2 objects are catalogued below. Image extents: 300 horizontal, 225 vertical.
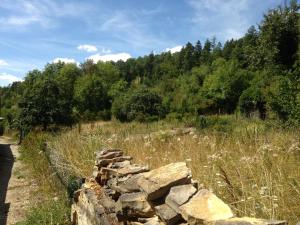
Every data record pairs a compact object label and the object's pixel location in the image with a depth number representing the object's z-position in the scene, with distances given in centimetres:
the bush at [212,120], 985
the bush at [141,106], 2209
